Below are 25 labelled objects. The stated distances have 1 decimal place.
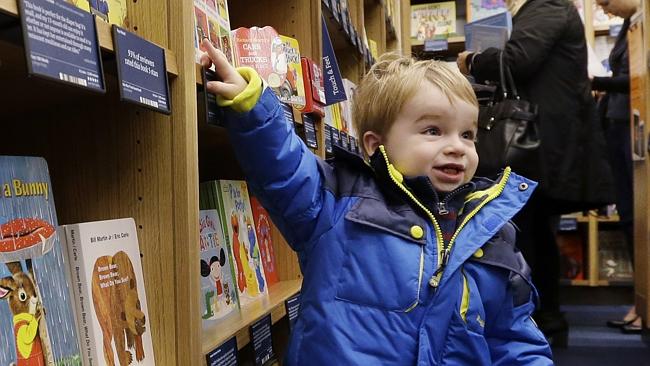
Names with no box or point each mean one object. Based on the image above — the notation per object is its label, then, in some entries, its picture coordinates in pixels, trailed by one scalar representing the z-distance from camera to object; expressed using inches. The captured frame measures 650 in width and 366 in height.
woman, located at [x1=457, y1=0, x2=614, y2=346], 101.3
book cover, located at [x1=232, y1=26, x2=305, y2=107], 56.7
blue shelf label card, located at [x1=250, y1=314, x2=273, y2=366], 49.2
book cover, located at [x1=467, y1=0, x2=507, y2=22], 194.9
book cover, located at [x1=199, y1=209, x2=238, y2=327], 50.6
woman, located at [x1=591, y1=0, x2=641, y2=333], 124.2
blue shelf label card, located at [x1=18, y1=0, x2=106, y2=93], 24.4
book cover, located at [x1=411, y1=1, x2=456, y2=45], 199.3
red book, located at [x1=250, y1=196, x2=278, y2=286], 66.4
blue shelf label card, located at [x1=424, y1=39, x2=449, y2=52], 187.2
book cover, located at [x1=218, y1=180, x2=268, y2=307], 58.1
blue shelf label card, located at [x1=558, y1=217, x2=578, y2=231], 181.0
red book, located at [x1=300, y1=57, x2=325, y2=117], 63.2
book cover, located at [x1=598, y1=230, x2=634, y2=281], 184.2
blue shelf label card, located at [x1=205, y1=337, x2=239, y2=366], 39.7
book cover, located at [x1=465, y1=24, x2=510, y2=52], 116.5
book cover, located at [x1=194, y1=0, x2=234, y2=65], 45.1
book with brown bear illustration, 33.8
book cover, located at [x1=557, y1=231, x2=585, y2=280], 185.0
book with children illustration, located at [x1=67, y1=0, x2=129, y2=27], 35.6
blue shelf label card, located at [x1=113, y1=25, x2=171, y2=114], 30.6
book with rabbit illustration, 28.5
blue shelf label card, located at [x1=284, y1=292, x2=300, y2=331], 58.1
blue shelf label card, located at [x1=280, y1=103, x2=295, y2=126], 54.4
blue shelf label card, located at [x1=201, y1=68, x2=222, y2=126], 38.9
